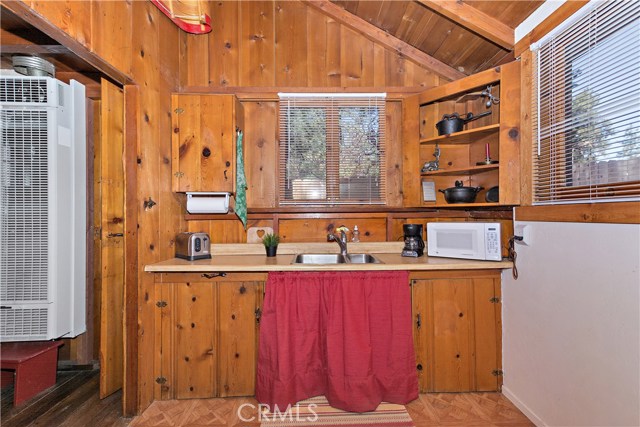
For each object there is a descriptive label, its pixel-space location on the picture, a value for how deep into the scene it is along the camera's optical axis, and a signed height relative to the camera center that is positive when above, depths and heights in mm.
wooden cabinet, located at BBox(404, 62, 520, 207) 1906 +578
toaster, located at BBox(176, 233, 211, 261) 2062 -221
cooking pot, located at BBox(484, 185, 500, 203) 2049 +127
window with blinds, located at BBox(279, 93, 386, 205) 2463 +600
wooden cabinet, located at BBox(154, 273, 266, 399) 1960 -811
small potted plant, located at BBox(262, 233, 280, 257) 2271 -229
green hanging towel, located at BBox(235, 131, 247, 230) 2229 +224
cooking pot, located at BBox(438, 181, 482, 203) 2133 +141
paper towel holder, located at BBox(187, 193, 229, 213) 2232 +89
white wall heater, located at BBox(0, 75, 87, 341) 1878 +70
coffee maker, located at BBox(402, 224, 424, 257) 2205 -214
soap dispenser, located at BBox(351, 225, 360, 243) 2428 -187
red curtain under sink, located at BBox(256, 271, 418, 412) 1823 -799
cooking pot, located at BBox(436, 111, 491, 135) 2186 +685
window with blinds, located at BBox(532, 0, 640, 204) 1244 +521
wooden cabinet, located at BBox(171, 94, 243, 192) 2178 +578
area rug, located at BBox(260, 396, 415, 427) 1738 -1253
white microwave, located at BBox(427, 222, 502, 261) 1944 -194
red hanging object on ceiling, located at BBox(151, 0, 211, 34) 1800 +1321
